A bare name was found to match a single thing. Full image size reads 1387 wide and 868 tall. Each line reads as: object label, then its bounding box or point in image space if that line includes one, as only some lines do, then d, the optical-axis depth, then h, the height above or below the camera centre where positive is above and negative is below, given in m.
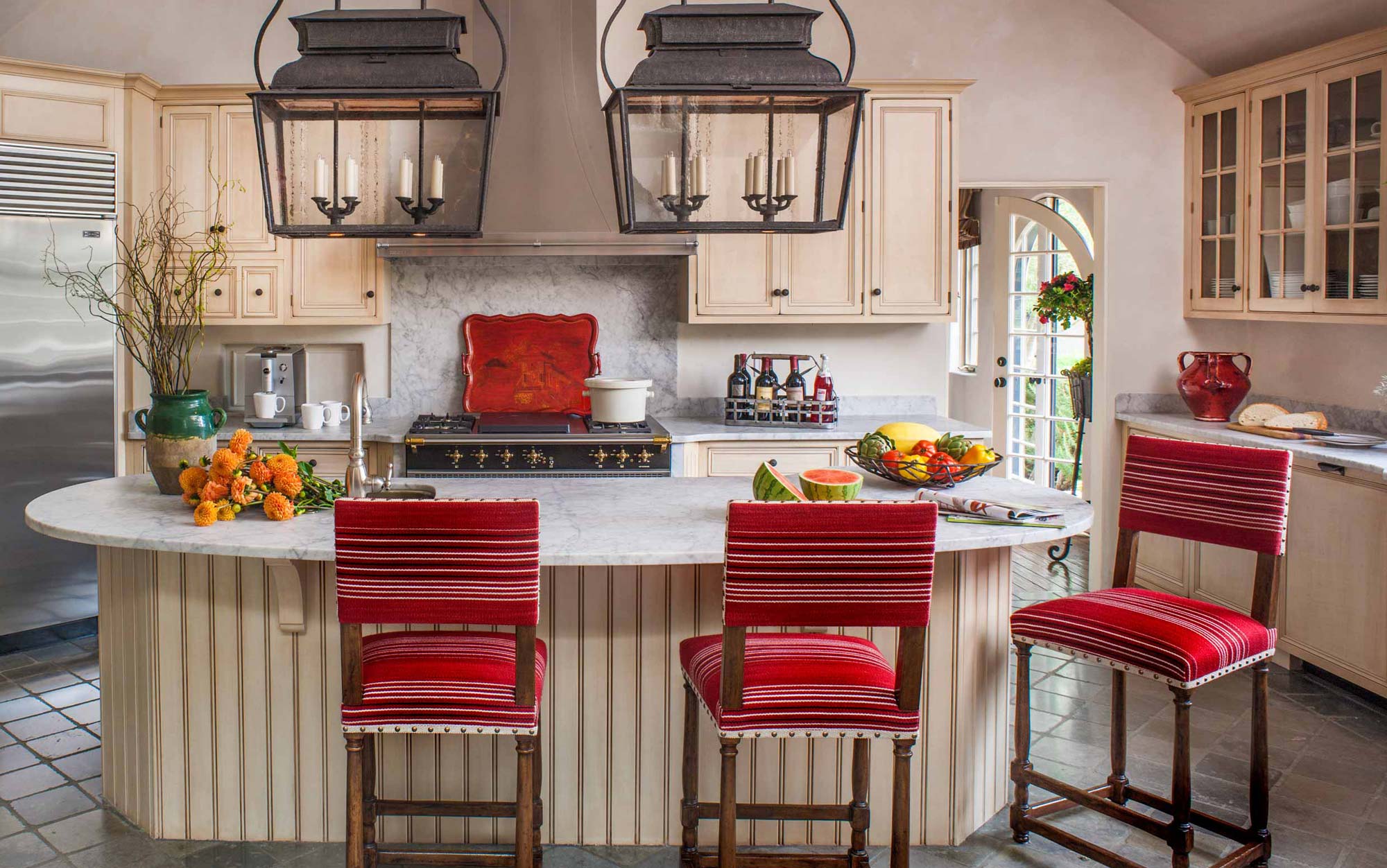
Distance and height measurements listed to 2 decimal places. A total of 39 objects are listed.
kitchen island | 2.64 -0.69
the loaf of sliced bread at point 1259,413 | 4.55 +0.05
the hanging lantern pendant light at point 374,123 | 2.33 +0.64
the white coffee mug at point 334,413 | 4.73 +0.04
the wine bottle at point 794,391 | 4.79 +0.15
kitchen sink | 2.77 -0.18
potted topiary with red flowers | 5.89 +0.64
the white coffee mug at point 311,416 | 4.67 +0.03
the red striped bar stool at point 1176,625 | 2.49 -0.47
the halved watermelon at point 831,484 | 2.57 -0.14
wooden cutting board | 4.32 -0.03
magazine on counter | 2.56 -0.20
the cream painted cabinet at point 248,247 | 4.69 +0.76
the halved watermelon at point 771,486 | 2.48 -0.14
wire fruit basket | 2.90 -0.13
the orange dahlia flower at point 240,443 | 2.62 -0.05
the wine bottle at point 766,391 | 4.80 +0.15
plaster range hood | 4.27 +1.11
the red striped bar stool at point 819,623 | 1.97 -0.37
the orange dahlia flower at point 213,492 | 2.49 -0.16
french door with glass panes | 6.44 +0.47
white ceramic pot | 4.55 +0.11
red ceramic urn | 4.87 +0.18
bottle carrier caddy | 4.78 +0.05
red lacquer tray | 5.11 +0.29
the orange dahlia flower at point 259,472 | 2.57 -0.12
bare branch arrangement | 4.43 +0.64
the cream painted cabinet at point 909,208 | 4.73 +0.95
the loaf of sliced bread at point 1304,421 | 4.41 +0.02
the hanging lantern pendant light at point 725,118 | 2.34 +0.66
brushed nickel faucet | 2.65 -0.08
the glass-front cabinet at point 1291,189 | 4.12 +0.99
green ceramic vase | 2.83 -0.03
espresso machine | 4.80 +0.20
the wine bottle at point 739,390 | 4.86 +0.15
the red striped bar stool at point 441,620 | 1.98 -0.37
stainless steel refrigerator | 4.33 +0.19
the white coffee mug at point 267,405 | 4.72 +0.07
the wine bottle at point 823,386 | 4.87 +0.17
